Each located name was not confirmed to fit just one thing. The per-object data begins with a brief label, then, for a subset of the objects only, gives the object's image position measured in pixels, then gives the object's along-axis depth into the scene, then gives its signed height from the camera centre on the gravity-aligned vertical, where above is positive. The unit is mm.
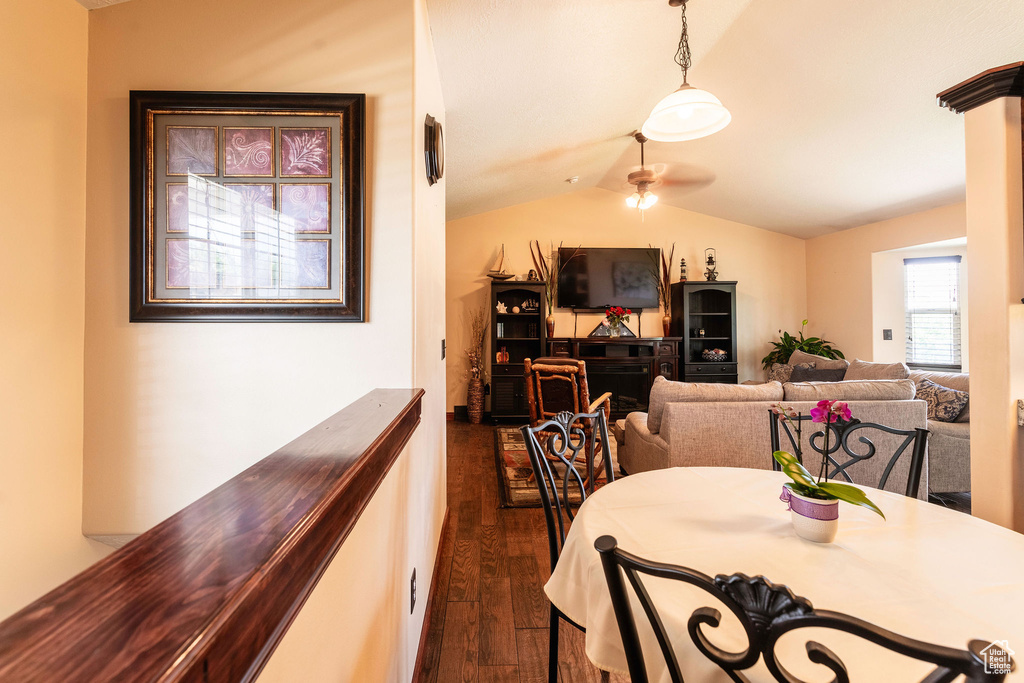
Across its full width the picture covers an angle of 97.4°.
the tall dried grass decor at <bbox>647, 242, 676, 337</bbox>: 6176 +842
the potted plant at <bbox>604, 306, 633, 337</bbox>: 5902 +361
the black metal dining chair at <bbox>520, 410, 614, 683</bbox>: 1396 -394
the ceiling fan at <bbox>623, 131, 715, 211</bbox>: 4191 +1841
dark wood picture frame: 1449 +414
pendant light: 2090 +1124
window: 5078 +373
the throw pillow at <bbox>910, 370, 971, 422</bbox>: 3311 -269
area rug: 3103 -1019
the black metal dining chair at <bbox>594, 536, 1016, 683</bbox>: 433 -305
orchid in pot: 1015 -356
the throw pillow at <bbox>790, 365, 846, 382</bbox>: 4492 -304
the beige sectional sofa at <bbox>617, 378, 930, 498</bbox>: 2611 -422
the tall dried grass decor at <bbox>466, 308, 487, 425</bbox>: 5680 -238
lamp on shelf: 6102 +1126
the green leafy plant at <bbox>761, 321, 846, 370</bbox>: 5871 -44
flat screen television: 6027 +905
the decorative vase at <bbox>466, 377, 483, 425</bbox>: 5664 -692
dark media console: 5777 -216
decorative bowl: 5996 -129
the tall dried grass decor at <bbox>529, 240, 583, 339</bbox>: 6055 +1069
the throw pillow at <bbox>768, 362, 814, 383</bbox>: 5121 -321
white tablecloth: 730 -460
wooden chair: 3400 -322
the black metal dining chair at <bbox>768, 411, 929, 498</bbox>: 1476 -344
